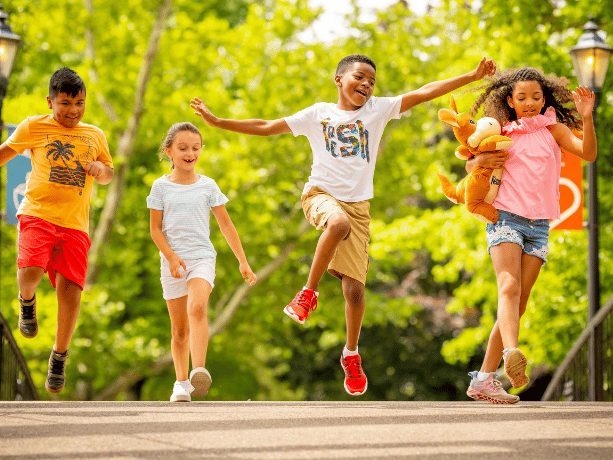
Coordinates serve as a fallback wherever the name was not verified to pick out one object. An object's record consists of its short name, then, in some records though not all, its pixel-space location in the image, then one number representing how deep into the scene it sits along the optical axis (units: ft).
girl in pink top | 21.38
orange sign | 41.57
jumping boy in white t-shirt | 22.95
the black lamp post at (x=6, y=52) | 40.52
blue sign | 42.86
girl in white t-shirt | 23.38
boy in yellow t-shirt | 23.09
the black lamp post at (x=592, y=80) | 38.91
